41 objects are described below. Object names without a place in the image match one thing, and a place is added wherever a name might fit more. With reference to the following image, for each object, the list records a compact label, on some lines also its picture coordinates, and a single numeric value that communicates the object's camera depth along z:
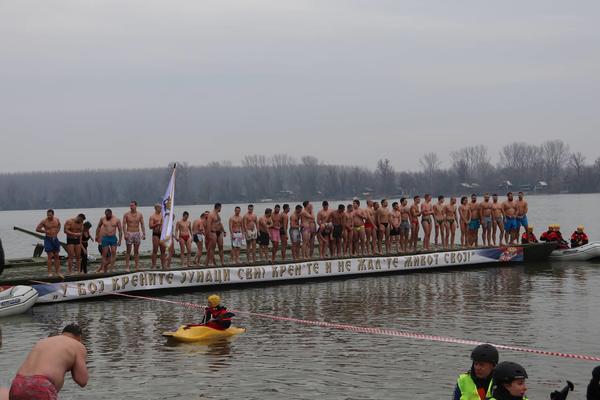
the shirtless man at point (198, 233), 24.00
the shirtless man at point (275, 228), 24.08
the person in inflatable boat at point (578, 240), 29.92
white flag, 21.39
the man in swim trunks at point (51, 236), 20.91
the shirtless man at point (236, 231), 23.69
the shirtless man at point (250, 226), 23.78
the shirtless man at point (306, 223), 24.36
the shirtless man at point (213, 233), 23.34
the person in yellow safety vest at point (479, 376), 6.88
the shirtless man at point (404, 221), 26.27
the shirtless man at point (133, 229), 21.83
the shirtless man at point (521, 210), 27.86
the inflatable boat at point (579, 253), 29.19
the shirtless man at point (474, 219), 27.44
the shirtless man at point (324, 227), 24.73
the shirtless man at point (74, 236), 21.45
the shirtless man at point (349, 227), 25.09
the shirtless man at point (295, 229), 24.30
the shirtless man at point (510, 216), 27.81
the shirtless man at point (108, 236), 21.59
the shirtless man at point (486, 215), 27.52
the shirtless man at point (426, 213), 26.23
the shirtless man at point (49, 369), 7.78
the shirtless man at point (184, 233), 23.31
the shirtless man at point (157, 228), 22.27
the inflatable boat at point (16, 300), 18.91
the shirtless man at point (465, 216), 27.50
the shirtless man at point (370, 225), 25.47
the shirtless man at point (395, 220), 25.89
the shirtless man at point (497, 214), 27.69
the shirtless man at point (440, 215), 27.04
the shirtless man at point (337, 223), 24.98
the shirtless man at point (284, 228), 24.16
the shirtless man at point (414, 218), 26.39
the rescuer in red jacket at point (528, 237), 28.98
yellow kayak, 15.54
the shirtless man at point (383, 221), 25.77
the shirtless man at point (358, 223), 25.25
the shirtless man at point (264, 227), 23.95
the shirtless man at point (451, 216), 27.30
